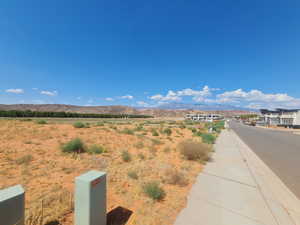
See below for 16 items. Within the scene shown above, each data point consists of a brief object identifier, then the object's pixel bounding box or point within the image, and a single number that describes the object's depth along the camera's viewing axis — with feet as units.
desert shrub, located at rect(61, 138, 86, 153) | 22.37
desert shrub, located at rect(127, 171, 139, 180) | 14.56
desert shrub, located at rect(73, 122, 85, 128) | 49.21
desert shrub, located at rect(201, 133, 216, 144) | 35.91
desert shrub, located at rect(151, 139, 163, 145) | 32.62
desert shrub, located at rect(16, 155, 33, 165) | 17.20
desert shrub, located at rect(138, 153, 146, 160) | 21.76
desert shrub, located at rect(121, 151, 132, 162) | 20.26
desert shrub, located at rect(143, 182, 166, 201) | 11.04
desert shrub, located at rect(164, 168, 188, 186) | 13.73
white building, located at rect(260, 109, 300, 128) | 143.64
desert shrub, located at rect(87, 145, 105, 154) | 23.26
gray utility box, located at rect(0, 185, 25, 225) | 5.27
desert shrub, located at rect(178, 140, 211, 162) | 22.06
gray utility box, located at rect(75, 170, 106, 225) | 6.65
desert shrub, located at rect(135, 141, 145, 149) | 28.86
